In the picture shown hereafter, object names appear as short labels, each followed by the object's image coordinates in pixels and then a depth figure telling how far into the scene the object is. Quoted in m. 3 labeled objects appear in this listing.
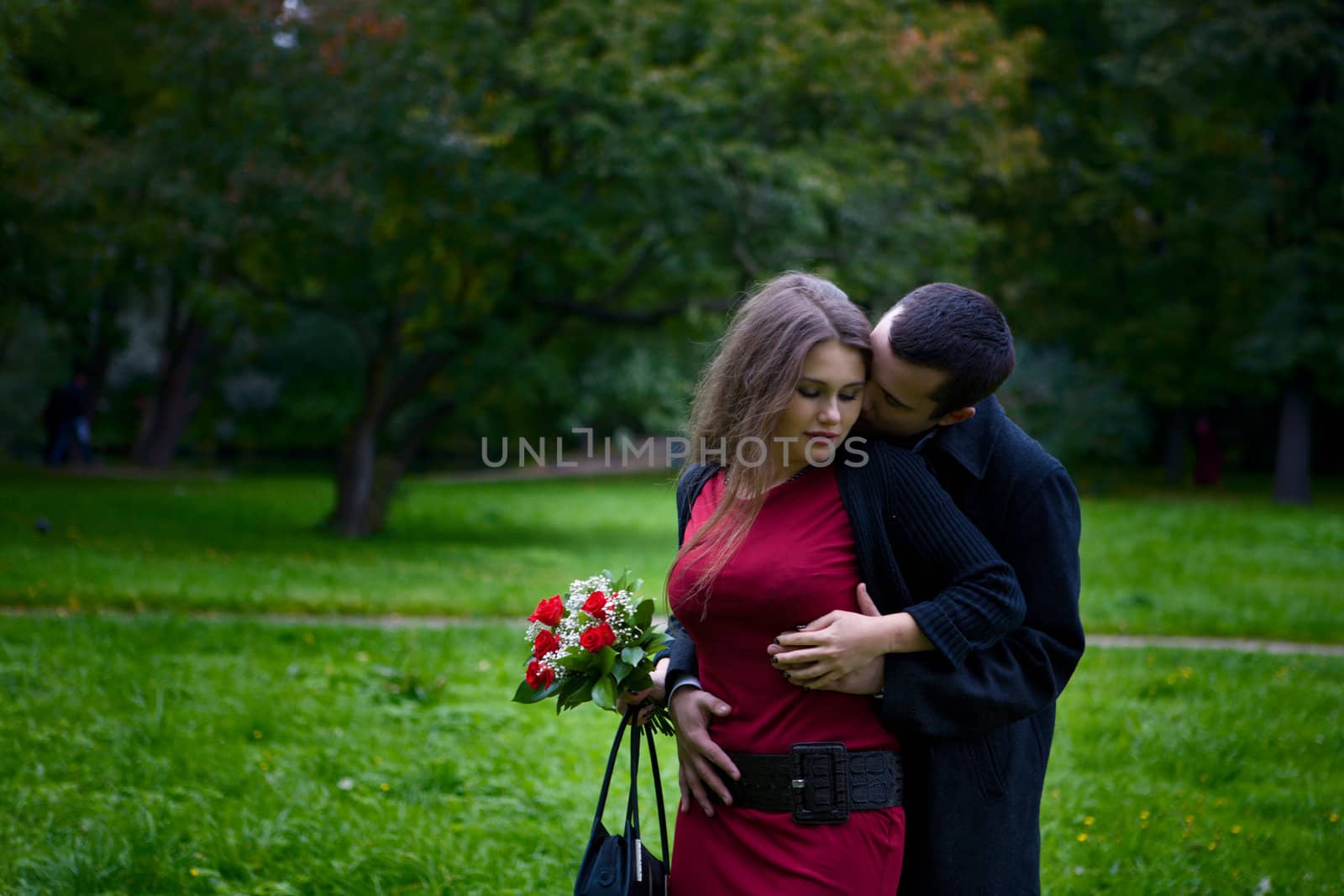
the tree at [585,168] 13.29
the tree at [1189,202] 21.53
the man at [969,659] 2.26
